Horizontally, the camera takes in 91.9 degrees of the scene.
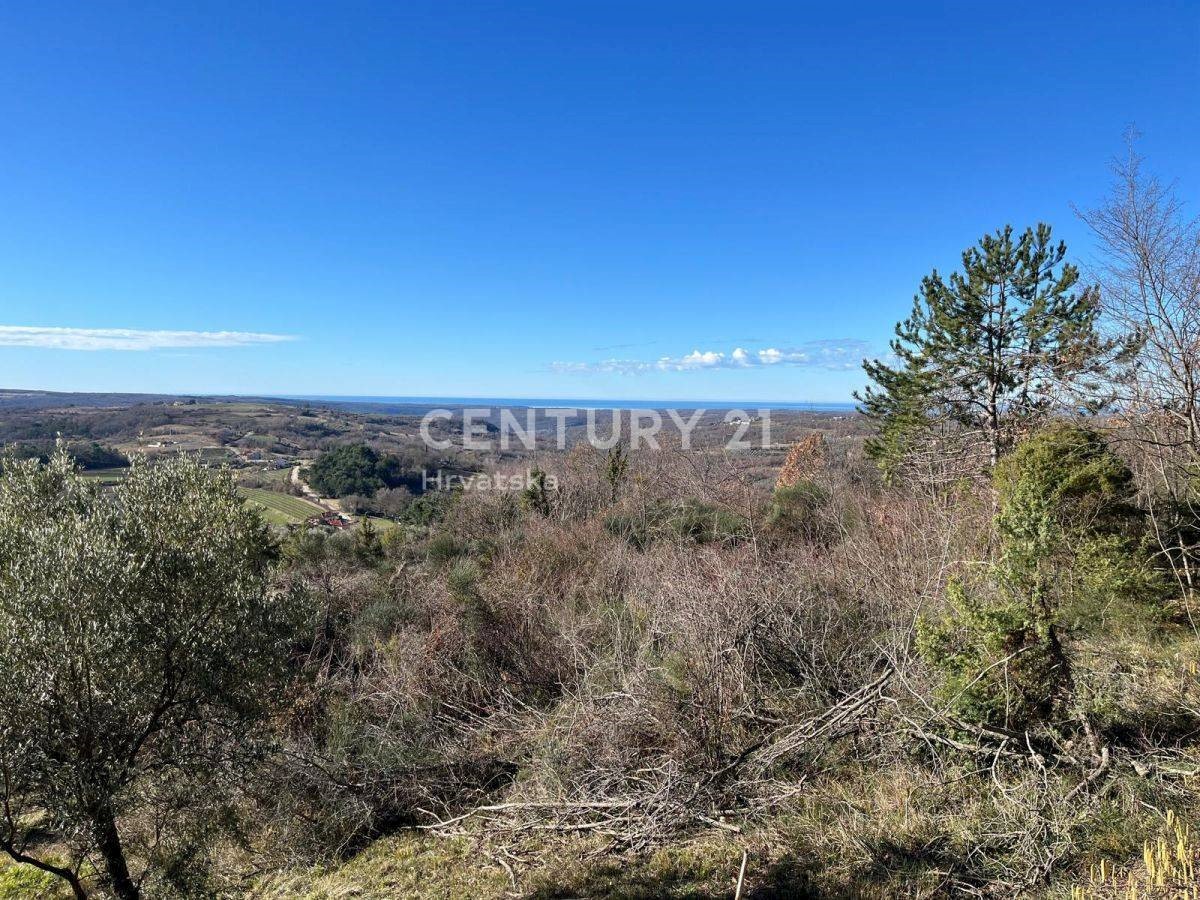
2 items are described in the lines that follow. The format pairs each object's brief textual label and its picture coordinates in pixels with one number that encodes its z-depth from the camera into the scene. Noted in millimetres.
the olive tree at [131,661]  4133
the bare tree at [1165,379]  5988
